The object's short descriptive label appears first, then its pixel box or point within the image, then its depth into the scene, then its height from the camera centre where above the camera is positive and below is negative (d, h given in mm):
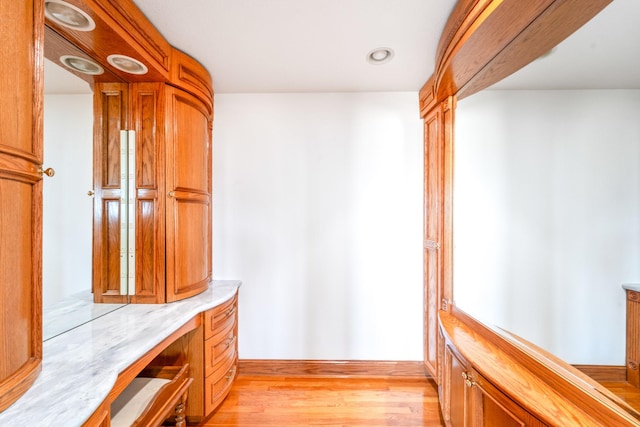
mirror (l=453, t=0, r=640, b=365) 891 +86
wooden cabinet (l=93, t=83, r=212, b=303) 1578 +126
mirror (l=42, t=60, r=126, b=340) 1230 +45
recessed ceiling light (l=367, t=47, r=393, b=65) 1667 +1051
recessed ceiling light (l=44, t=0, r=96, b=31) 1075 +858
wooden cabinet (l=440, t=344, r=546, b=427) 907 -795
